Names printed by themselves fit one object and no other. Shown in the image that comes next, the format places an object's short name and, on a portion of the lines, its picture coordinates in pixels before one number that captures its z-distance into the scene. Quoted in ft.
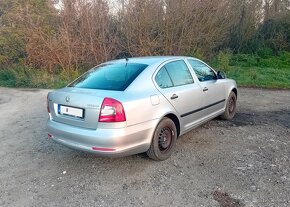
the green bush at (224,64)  33.36
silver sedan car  8.35
